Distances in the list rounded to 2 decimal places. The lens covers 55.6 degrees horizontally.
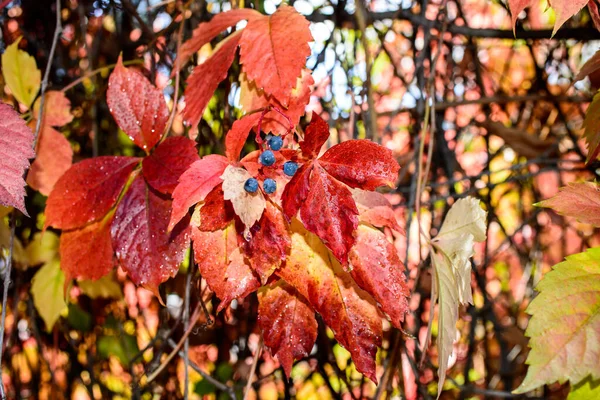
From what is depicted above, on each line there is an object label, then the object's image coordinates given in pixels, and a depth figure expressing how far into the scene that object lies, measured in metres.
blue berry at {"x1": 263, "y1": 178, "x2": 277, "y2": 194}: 0.49
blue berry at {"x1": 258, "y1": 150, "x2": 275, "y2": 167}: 0.50
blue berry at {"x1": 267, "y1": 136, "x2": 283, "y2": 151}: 0.52
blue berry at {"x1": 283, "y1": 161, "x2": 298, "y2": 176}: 0.50
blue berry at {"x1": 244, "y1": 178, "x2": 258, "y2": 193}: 0.47
